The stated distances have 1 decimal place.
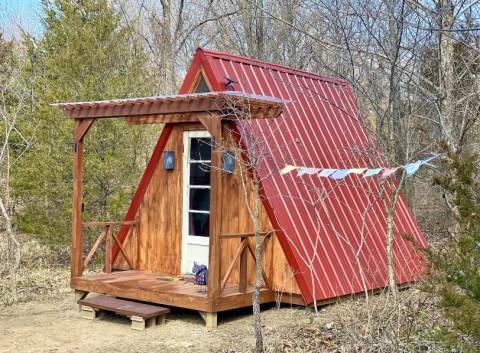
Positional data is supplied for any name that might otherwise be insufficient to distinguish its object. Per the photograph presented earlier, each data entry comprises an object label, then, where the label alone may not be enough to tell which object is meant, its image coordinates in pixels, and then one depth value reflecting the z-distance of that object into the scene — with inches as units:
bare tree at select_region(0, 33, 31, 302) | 372.0
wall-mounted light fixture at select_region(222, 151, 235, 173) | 338.6
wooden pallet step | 302.8
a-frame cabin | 308.2
